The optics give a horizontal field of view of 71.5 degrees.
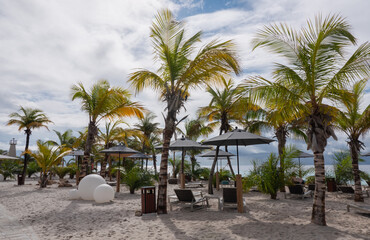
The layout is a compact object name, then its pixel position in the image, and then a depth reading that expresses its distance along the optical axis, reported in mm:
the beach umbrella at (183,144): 10136
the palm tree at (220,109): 14230
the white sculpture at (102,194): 9367
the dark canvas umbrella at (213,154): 14414
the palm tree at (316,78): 5812
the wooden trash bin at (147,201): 7230
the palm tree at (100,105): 12852
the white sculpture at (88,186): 10102
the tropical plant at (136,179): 12299
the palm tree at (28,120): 18922
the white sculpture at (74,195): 10336
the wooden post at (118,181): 12906
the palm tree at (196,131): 19011
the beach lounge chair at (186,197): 7668
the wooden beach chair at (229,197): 7660
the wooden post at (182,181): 10044
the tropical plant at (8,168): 23656
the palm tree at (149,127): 29297
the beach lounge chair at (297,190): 10030
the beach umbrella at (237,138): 7518
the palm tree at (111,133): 20047
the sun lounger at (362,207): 6328
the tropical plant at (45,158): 15242
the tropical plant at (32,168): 25859
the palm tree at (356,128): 9688
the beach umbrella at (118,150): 12938
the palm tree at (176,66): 7367
